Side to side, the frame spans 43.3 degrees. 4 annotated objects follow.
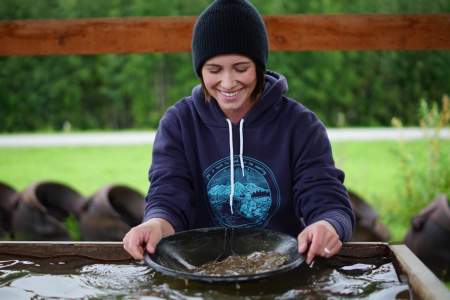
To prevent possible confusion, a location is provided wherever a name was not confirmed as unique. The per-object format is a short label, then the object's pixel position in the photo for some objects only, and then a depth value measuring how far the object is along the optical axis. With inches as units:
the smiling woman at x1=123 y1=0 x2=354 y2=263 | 73.8
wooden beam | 117.1
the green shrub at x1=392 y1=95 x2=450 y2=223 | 167.5
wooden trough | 61.1
